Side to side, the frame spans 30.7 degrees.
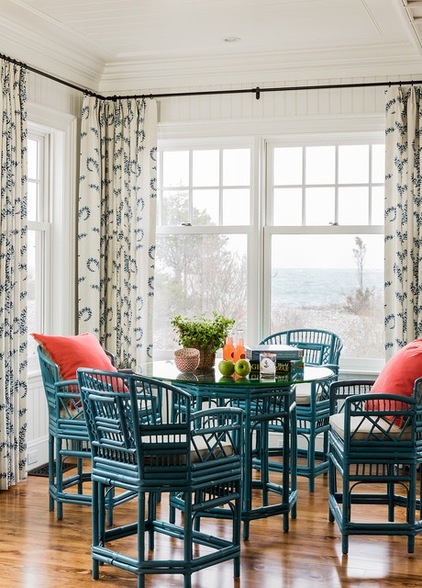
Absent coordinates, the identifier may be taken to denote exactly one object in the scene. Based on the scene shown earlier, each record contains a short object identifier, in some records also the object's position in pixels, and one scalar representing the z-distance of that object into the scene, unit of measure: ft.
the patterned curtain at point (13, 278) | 15.64
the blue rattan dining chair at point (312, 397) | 15.94
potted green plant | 14.32
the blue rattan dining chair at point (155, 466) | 10.35
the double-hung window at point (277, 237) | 18.81
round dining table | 12.73
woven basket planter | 14.33
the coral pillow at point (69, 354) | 14.52
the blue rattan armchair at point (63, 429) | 13.79
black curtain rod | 17.80
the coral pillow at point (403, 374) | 12.84
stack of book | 13.47
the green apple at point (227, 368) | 13.39
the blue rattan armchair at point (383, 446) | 11.87
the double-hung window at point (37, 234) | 18.24
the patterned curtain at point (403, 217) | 17.56
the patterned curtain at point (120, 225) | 19.15
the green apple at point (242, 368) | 13.20
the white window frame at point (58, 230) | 18.71
